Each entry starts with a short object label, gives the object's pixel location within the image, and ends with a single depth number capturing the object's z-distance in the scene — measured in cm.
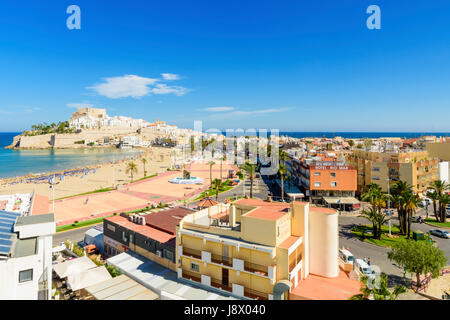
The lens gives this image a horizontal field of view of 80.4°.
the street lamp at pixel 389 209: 3919
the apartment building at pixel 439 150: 6575
